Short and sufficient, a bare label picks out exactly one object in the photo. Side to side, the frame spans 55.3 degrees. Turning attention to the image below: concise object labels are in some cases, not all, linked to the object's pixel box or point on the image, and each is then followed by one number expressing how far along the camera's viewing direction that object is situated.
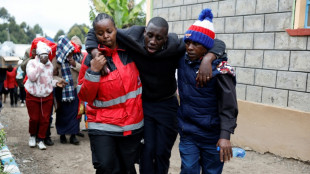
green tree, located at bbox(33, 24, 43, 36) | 95.24
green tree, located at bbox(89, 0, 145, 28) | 14.41
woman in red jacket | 2.59
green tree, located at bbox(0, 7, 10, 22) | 93.69
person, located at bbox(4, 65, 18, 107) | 10.51
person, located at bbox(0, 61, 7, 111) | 9.16
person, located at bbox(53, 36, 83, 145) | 5.09
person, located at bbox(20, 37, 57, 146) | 5.16
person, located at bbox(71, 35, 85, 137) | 5.83
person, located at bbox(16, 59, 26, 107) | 10.10
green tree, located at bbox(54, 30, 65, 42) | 86.24
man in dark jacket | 2.62
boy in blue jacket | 2.39
